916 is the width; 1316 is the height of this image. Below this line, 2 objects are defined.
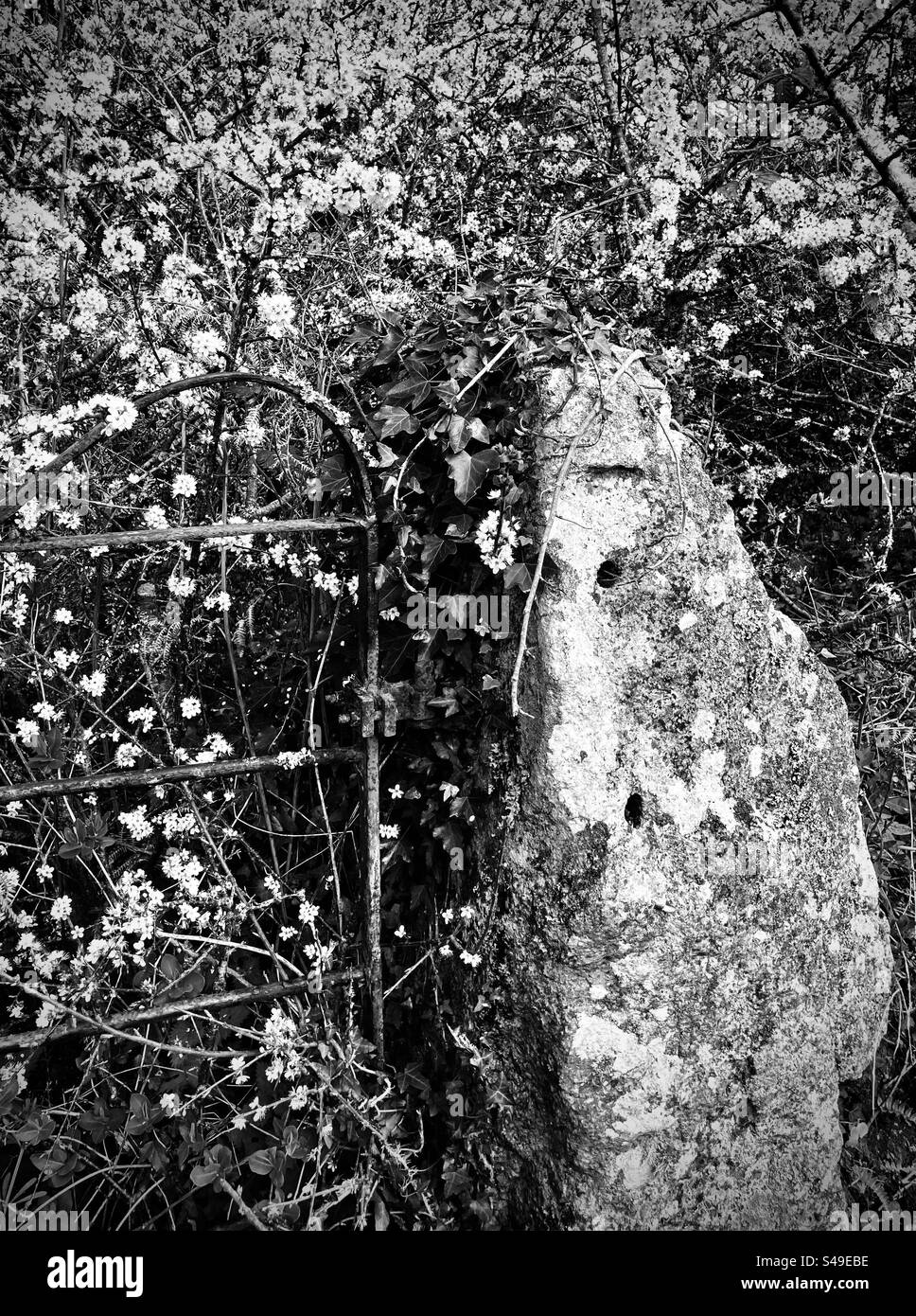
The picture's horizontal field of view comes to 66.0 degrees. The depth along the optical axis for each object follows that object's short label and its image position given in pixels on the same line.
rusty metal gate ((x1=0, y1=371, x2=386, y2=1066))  1.49
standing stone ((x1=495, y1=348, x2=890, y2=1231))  1.68
